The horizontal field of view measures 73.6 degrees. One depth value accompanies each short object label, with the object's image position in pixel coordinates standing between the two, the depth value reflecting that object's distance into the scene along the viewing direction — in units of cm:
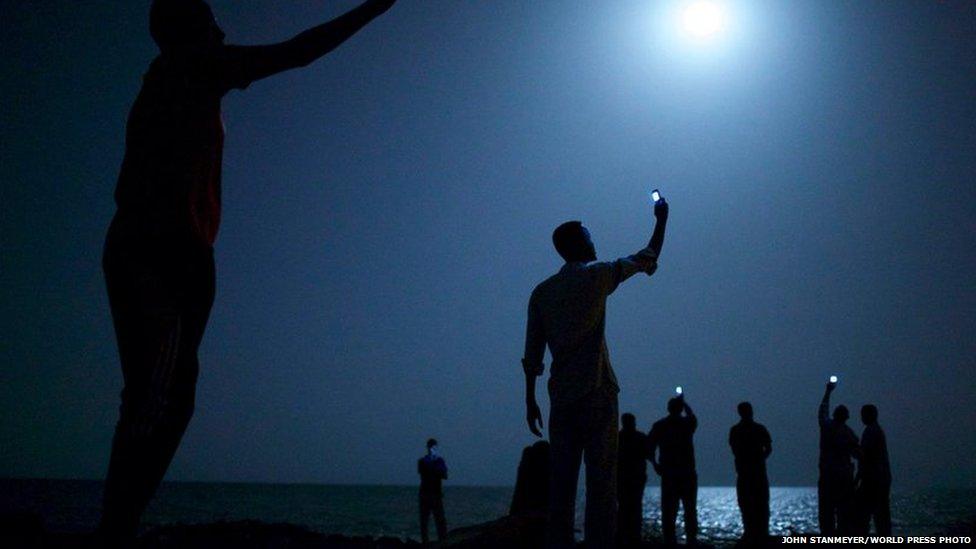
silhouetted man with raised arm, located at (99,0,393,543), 151
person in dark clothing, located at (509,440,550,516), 651
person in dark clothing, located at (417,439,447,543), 1623
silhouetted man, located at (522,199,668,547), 350
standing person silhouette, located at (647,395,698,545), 1051
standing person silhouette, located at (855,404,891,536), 1030
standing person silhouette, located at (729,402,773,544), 1012
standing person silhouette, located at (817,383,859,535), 1055
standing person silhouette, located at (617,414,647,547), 975
